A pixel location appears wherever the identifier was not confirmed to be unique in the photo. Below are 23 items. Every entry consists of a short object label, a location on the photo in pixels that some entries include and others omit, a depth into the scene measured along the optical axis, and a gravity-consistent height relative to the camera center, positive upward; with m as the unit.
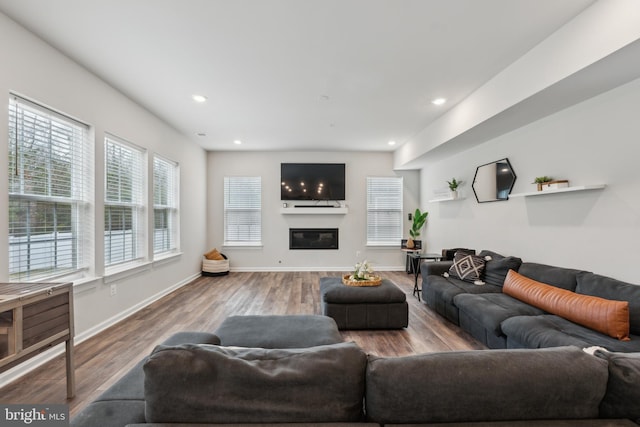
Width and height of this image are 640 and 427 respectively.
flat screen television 6.52 +0.68
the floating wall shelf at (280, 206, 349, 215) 6.51 +0.00
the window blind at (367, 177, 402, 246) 6.72 +0.02
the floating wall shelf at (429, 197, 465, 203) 4.88 +0.21
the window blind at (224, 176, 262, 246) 6.61 +0.00
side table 4.40 -0.71
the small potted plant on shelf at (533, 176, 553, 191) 3.06 +0.33
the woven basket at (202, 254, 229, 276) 6.04 -1.19
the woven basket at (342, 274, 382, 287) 3.46 -0.86
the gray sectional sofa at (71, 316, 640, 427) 0.84 -0.53
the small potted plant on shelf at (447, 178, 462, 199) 4.92 +0.41
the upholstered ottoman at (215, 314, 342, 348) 1.92 -0.88
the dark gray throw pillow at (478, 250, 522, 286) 3.39 -0.68
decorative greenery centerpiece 3.47 -0.83
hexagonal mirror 3.74 +0.42
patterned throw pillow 3.69 -0.75
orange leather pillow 2.01 -0.77
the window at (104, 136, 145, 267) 3.42 +0.11
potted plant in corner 6.28 -0.34
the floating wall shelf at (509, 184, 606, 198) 2.54 +0.20
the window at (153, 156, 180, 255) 4.52 +0.09
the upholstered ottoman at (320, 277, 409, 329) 3.24 -1.11
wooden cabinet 1.64 -0.68
